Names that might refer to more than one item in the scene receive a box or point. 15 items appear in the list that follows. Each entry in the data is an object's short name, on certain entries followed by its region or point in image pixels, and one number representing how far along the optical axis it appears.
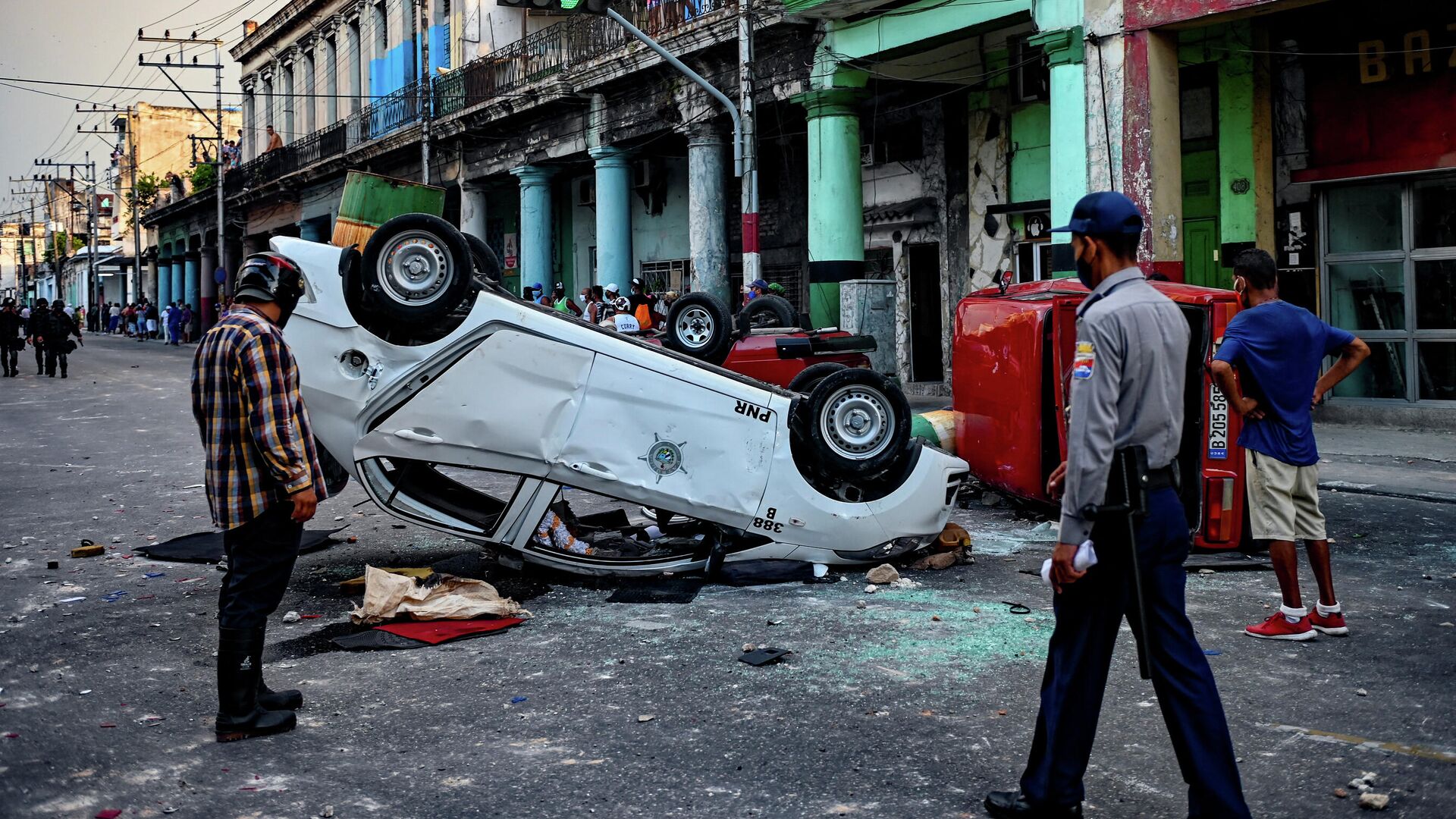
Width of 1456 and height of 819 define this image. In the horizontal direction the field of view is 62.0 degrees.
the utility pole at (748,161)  18.16
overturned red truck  7.42
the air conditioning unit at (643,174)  27.47
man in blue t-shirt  5.51
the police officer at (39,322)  27.31
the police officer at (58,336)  27.03
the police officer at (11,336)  28.38
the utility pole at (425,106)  30.77
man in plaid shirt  4.38
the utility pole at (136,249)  66.00
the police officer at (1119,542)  3.26
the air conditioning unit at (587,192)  29.95
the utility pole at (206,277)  53.28
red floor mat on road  5.66
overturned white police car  6.26
